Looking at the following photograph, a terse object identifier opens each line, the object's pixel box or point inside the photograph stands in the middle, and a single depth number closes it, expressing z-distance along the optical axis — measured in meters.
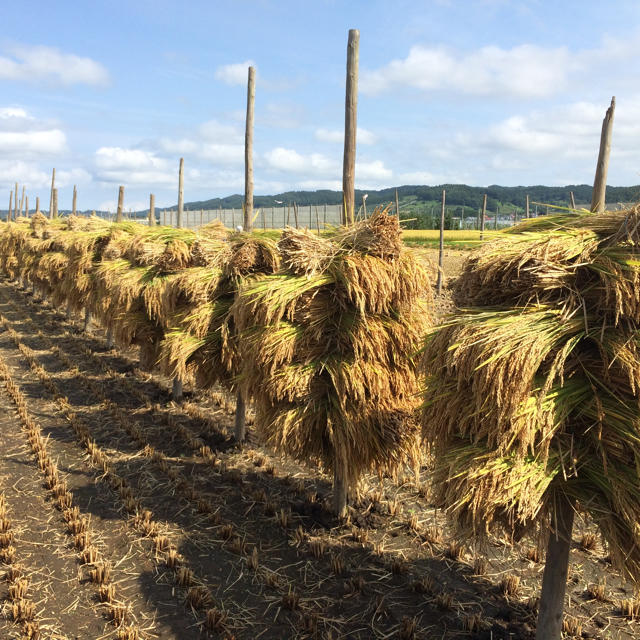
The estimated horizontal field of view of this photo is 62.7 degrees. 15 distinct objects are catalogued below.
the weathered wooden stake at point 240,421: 7.79
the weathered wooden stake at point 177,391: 10.22
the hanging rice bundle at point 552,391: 2.88
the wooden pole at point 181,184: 16.94
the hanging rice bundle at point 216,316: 7.12
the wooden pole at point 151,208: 19.80
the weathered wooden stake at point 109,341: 15.01
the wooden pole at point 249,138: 10.11
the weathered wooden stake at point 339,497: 5.71
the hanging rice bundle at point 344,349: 4.80
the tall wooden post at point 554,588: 3.44
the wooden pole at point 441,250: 14.43
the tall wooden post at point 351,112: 6.22
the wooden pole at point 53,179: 38.75
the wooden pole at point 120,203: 19.94
